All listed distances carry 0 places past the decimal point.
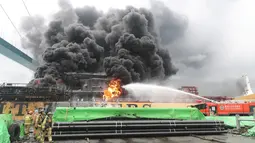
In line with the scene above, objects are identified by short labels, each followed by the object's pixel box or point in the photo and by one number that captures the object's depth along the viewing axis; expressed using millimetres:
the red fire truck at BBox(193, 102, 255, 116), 22078
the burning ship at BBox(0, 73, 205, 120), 19531
